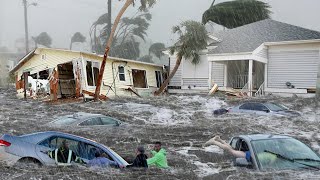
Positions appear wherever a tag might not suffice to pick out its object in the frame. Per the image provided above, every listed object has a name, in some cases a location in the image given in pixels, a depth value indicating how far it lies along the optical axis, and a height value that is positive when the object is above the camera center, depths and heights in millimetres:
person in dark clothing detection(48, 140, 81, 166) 8461 -1650
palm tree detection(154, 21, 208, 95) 30953 +2212
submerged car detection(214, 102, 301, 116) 18812 -1702
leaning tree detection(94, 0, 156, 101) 27469 +3359
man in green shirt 9328 -1912
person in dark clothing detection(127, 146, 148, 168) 8797 -1817
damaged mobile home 28219 -192
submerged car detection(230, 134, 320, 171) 7726 -1539
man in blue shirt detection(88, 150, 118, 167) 8507 -1789
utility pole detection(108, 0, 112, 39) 55622 +7327
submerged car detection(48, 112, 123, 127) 14787 -1715
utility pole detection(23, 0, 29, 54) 72938 +9245
